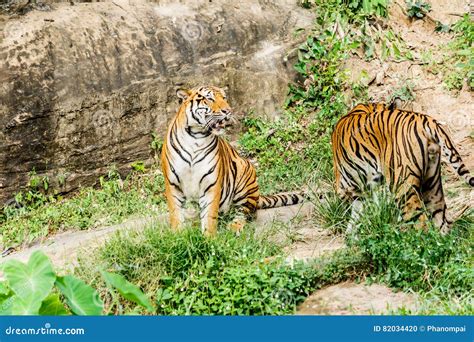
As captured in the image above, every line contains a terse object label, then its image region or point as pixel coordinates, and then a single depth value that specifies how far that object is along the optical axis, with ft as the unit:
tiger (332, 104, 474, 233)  46.65
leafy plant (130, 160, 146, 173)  67.82
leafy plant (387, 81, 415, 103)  73.21
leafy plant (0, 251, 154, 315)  34.53
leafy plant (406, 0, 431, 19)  79.92
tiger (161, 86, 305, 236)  50.57
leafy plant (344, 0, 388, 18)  77.82
